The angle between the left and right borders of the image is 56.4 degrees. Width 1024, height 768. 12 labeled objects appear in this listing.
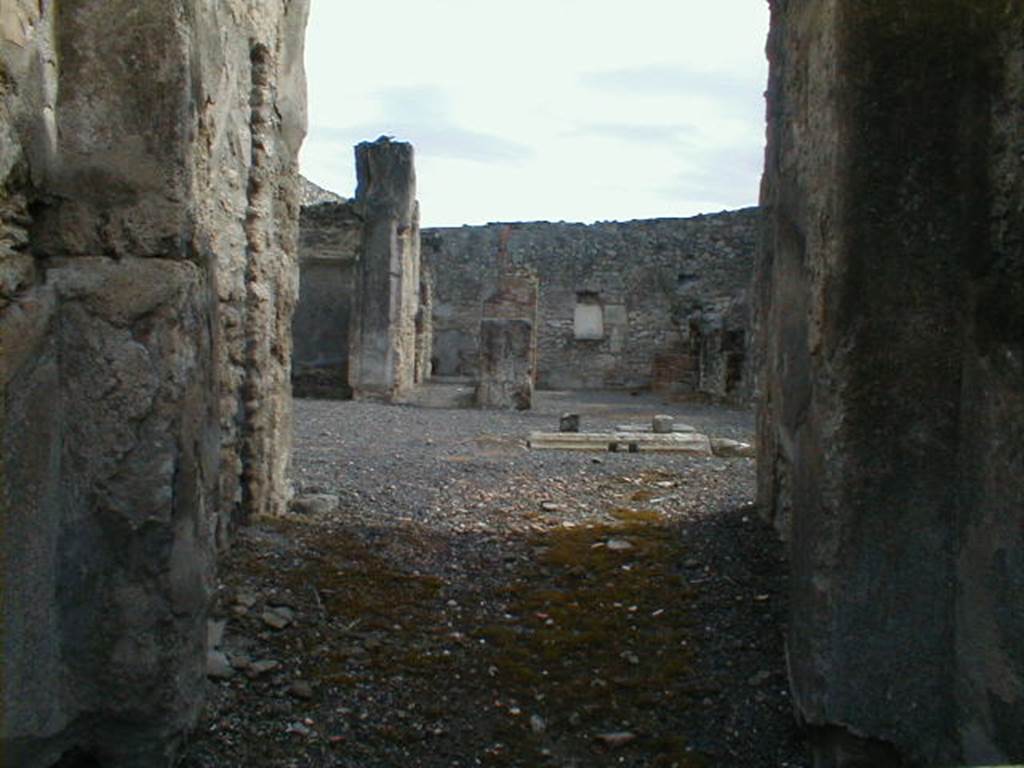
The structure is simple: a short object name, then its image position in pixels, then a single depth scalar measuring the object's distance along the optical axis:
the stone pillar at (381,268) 14.07
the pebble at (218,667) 3.00
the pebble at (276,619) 3.36
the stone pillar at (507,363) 13.66
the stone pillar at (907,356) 2.40
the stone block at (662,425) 9.77
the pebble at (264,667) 3.07
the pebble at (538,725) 2.93
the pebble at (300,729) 2.82
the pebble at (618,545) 4.34
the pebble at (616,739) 2.85
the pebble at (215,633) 3.16
